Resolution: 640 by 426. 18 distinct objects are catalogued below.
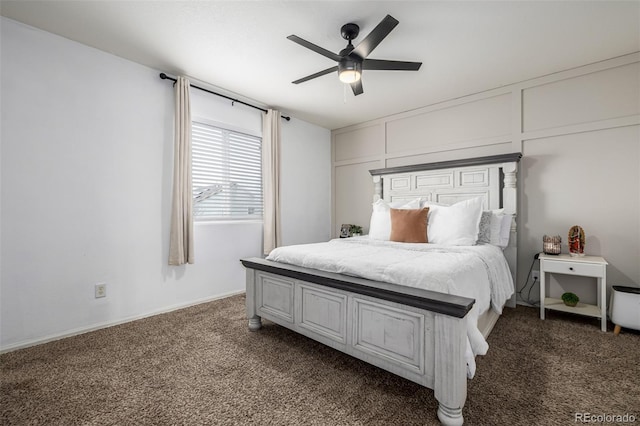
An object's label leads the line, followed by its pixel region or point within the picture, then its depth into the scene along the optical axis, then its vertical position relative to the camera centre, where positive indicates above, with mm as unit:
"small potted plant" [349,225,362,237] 4473 -317
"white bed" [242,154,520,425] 1400 -567
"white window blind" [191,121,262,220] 3373 +466
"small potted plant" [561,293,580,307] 2707 -831
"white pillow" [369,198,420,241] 3293 -80
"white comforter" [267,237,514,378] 1600 -369
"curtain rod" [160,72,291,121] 2958 +1379
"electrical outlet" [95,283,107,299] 2579 -712
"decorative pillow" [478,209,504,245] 3027 -183
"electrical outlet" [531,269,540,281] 3139 -698
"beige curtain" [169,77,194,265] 3002 +243
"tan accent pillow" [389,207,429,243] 2967 -162
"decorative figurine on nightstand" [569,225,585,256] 2777 -292
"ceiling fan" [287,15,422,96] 2061 +1165
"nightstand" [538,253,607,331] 2479 -545
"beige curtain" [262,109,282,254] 3916 +413
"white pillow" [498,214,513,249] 3020 -216
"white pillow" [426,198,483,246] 2838 -135
